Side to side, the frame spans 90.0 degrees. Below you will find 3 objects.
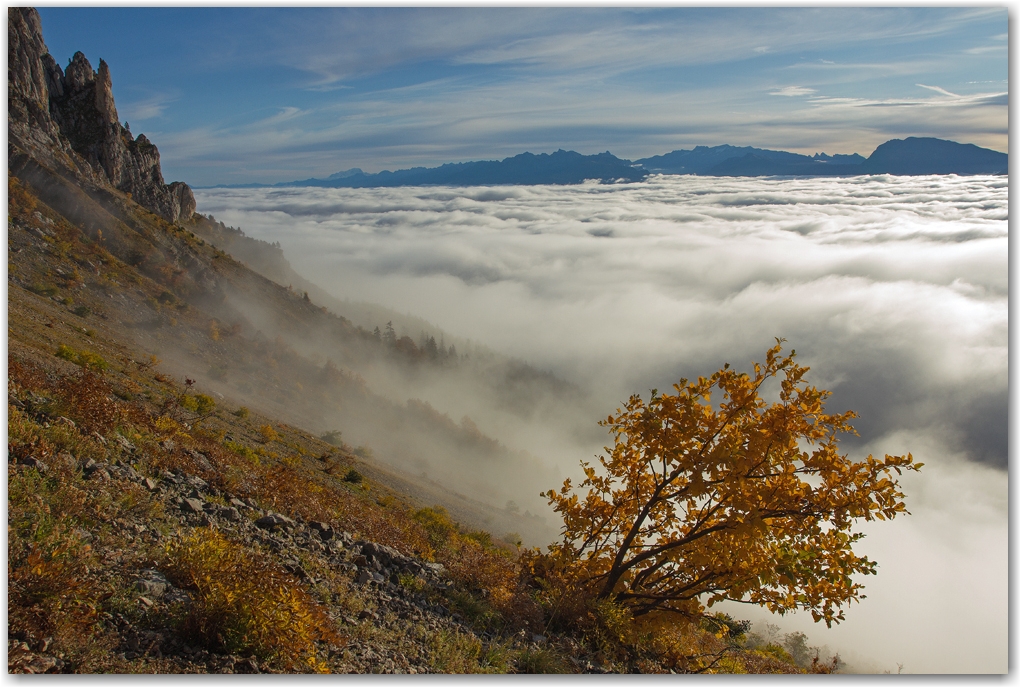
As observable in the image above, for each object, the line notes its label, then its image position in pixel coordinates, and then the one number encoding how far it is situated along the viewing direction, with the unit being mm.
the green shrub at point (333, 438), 32934
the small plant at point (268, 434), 17484
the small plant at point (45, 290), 25812
